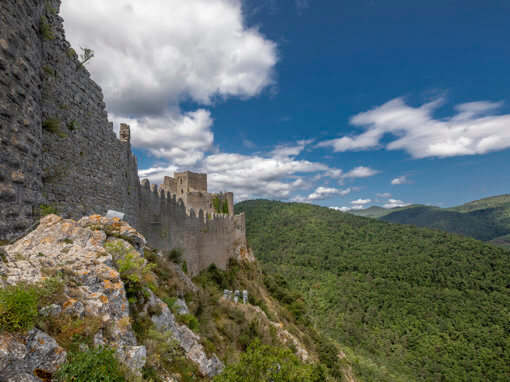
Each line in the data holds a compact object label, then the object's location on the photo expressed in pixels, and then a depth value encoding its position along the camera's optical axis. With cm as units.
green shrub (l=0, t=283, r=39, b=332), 254
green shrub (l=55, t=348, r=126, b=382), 264
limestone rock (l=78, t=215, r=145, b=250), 574
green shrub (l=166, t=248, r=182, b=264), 1353
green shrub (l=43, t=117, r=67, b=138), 599
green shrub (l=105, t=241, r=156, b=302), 475
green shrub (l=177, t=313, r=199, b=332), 648
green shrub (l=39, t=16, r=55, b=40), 570
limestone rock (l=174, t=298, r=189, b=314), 670
